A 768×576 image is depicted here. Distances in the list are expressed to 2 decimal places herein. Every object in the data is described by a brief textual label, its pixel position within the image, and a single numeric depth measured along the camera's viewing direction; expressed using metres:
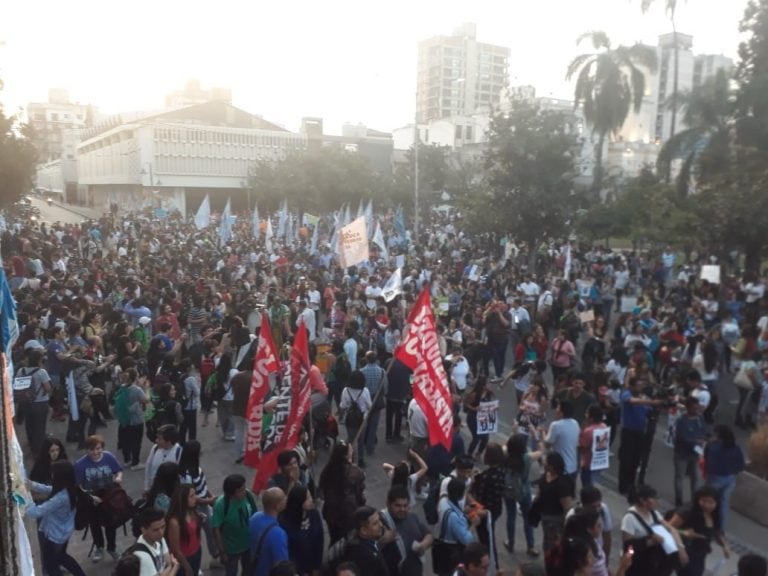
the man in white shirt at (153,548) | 4.50
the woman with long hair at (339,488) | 5.72
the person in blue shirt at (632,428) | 7.83
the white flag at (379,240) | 21.08
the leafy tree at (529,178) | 22.97
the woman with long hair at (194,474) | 5.86
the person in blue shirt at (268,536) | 4.82
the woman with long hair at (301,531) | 5.20
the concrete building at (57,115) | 101.25
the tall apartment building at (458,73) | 118.06
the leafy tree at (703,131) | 24.73
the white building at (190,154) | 50.50
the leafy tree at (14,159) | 22.75
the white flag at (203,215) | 26.55
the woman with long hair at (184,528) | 5.04
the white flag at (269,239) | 23.81
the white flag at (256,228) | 27.08
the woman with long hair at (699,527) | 5.30
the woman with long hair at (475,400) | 8.13
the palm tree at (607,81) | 36.81
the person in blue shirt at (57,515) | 5.44
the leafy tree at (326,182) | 43.31
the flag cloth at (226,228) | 25.58
